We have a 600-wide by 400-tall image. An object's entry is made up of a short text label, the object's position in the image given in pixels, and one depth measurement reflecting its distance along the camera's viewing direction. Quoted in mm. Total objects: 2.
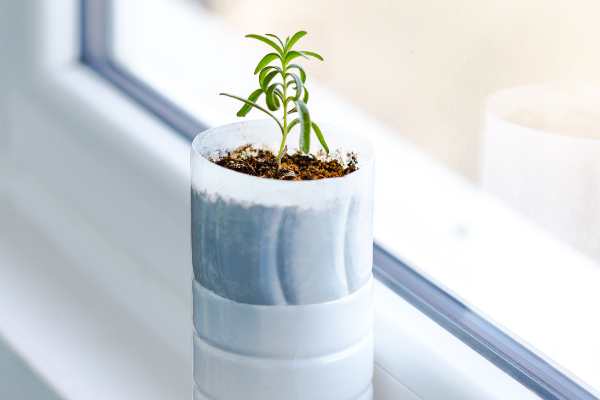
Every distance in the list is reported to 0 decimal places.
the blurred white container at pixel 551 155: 637
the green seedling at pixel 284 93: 600
